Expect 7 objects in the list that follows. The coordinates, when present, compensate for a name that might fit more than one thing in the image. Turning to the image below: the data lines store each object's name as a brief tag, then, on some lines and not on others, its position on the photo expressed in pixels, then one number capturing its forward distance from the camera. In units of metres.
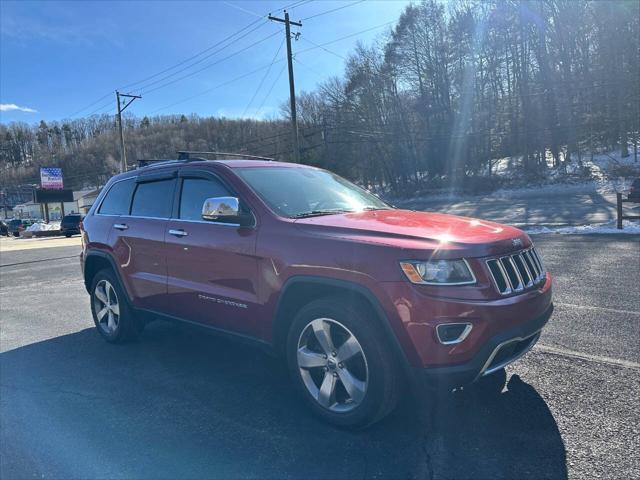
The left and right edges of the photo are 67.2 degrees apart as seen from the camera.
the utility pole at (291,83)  27.02
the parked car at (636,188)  20.86
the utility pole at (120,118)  37.12
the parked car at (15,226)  47.61
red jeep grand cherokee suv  2.74
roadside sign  69.69
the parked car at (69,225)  37.69
